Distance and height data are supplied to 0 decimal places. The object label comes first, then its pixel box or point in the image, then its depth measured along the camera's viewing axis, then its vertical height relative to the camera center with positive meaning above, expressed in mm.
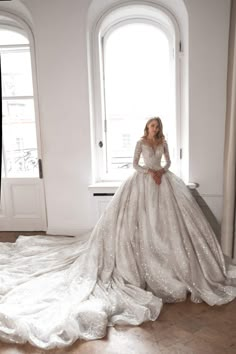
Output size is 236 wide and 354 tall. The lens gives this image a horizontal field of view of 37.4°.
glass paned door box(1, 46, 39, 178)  3705 +142
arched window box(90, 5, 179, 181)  3516 +441
